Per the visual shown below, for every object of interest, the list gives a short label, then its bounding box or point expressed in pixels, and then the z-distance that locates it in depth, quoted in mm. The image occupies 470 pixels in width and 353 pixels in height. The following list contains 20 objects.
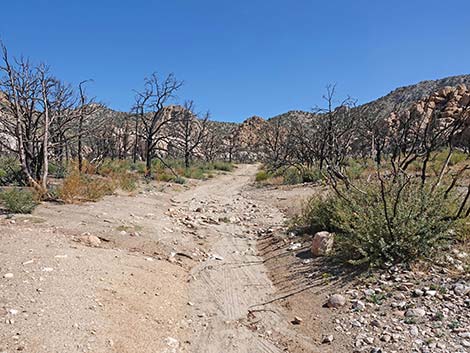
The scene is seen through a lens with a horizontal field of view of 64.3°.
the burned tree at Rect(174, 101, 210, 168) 33194
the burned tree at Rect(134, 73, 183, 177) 24322
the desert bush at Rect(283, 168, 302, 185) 20312
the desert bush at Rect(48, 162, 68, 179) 16219
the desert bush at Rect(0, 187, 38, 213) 8234
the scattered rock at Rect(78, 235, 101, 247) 6498
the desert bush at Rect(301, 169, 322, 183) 19669
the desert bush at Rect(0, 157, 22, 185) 12955
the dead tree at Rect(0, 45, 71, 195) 11359
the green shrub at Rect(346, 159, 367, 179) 15469
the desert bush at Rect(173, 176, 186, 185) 21575
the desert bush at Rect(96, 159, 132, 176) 18000
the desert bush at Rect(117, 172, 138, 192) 14234
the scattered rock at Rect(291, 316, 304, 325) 4441
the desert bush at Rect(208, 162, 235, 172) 39469
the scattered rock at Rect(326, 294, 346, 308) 4656
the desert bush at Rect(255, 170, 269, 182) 25170
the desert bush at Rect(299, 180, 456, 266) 5367
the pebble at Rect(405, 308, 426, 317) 4082
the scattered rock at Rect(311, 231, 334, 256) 6369
